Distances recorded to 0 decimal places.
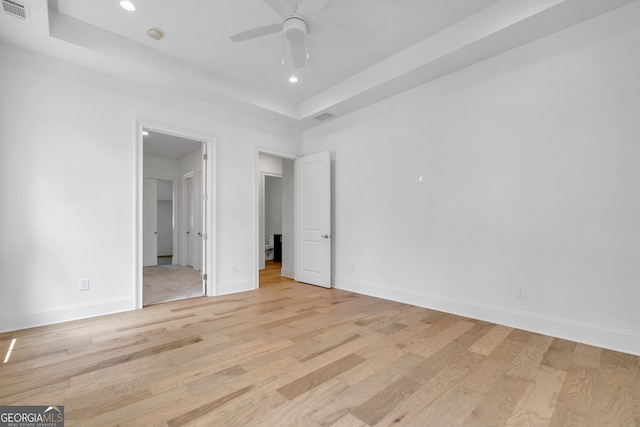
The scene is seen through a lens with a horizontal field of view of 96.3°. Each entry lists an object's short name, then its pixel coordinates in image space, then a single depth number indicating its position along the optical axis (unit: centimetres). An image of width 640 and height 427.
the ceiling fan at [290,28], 257
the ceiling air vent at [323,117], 478
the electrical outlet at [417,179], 381
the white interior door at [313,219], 485
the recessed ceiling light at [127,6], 269
